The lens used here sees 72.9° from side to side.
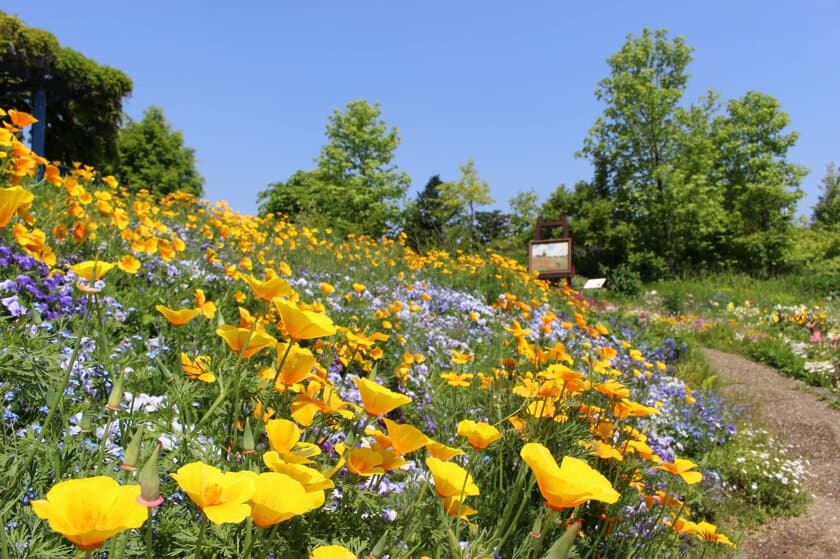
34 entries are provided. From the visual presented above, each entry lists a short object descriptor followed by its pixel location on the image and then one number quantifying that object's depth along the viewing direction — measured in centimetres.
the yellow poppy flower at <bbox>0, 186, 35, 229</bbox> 88
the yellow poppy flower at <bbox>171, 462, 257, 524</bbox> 66
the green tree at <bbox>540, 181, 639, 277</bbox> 2488
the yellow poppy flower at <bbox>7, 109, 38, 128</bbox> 240
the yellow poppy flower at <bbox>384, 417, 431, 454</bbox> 104
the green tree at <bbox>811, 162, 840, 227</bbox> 3903
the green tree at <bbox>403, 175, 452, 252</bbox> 3009
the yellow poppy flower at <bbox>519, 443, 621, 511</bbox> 86
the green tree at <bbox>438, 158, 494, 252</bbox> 2972
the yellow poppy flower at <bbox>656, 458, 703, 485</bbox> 159
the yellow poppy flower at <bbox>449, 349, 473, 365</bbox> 230
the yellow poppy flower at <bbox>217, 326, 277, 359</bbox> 117
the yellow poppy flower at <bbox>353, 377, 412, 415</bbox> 107
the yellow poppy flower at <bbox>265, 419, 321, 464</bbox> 90
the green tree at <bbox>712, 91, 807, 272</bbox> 2410
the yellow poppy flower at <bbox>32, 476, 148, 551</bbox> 57
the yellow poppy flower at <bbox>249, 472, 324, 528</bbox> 70
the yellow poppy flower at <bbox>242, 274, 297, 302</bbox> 123
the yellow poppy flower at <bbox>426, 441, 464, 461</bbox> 114
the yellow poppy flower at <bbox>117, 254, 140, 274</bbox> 221
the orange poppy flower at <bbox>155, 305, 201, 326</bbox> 125
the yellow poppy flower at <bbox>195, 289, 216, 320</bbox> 172
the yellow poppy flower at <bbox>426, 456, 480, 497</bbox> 100
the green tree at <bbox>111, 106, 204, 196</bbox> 3225
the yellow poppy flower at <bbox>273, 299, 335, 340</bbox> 104
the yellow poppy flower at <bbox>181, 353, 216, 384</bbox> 128
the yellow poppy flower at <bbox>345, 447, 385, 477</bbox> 105
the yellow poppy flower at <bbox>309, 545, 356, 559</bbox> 74
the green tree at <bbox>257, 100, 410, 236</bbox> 2573
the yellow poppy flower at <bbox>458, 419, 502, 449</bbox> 117
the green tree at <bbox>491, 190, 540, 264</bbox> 2958
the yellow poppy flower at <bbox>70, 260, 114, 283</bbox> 134
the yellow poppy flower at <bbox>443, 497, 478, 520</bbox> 112
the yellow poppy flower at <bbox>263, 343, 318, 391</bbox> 119
